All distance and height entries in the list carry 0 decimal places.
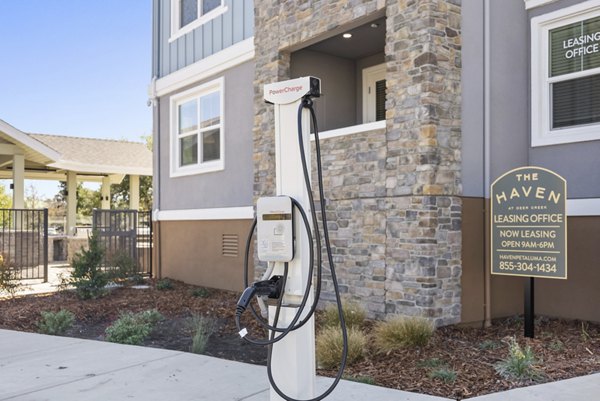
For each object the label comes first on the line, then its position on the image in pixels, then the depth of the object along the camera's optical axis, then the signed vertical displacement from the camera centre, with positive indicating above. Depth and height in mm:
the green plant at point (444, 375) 5113 -1412
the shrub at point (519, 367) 5078 -1347
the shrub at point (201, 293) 10766 -1459
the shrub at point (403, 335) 6184 -1288
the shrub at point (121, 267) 12438 -1131
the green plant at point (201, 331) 6465 -1441
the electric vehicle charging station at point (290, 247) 3561 -203
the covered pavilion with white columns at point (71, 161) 17125 +1776
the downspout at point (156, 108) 13581 +2476
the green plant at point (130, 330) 7082 -1455
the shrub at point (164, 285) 11740 -1433
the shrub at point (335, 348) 5730 -1330
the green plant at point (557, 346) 6094 -1381
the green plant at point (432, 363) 5597 -1434
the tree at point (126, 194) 36688 +1333
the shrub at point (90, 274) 10445 -1086
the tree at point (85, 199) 40094 +1053
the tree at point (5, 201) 33594 +759
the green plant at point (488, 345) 6279 -1411
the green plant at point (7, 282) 11398 -1344
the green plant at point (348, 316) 7129 -1258
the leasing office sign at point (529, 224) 6363 -108
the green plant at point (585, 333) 6520 -1367
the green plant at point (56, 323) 7930 -1495
